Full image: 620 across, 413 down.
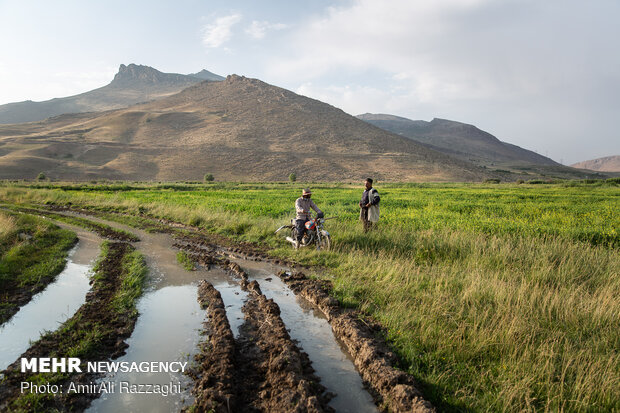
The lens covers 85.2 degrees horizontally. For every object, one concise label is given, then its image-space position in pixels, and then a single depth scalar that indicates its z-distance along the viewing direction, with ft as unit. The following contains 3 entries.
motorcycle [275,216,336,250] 36.86
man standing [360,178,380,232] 39.42
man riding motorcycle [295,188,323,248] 37.83
